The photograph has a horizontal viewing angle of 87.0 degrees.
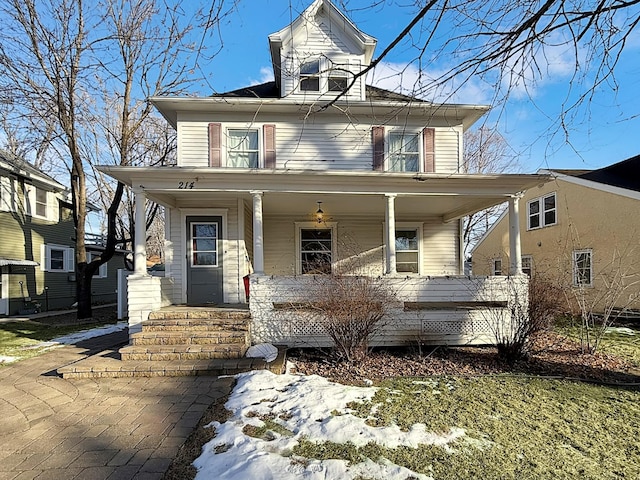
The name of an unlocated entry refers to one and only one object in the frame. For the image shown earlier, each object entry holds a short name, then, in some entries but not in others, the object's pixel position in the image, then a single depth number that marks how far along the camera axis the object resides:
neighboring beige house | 9.93
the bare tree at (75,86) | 9.56
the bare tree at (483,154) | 18.75
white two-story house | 6.62
